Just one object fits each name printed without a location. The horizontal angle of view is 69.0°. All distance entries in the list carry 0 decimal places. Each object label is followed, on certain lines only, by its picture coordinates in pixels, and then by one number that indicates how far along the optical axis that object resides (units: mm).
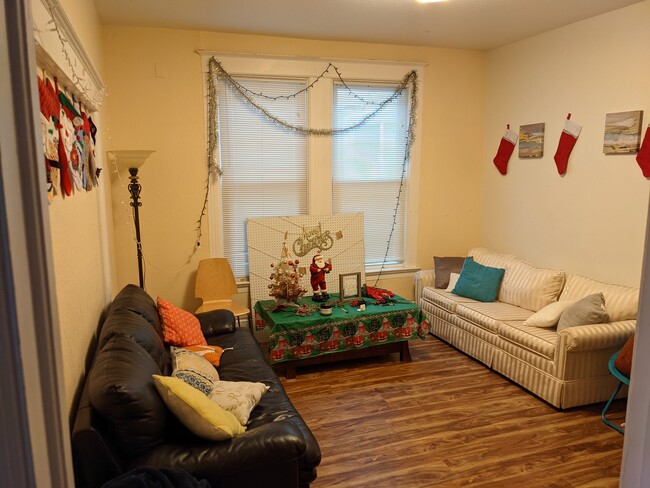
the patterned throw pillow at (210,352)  2866
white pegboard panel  4254
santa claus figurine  3975
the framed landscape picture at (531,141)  4152
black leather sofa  1585
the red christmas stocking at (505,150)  4496
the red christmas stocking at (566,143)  3795
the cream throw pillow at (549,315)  3396
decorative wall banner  1560
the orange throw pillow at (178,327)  2904
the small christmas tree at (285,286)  3775
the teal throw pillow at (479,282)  4145
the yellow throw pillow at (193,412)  1790
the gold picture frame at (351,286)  4082
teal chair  2593
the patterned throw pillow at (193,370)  2162
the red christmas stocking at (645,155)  3213
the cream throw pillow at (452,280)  4454
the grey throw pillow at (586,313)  3104
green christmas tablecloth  3523
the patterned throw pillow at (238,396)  2061
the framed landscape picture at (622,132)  3305
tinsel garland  4035
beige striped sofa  3051
